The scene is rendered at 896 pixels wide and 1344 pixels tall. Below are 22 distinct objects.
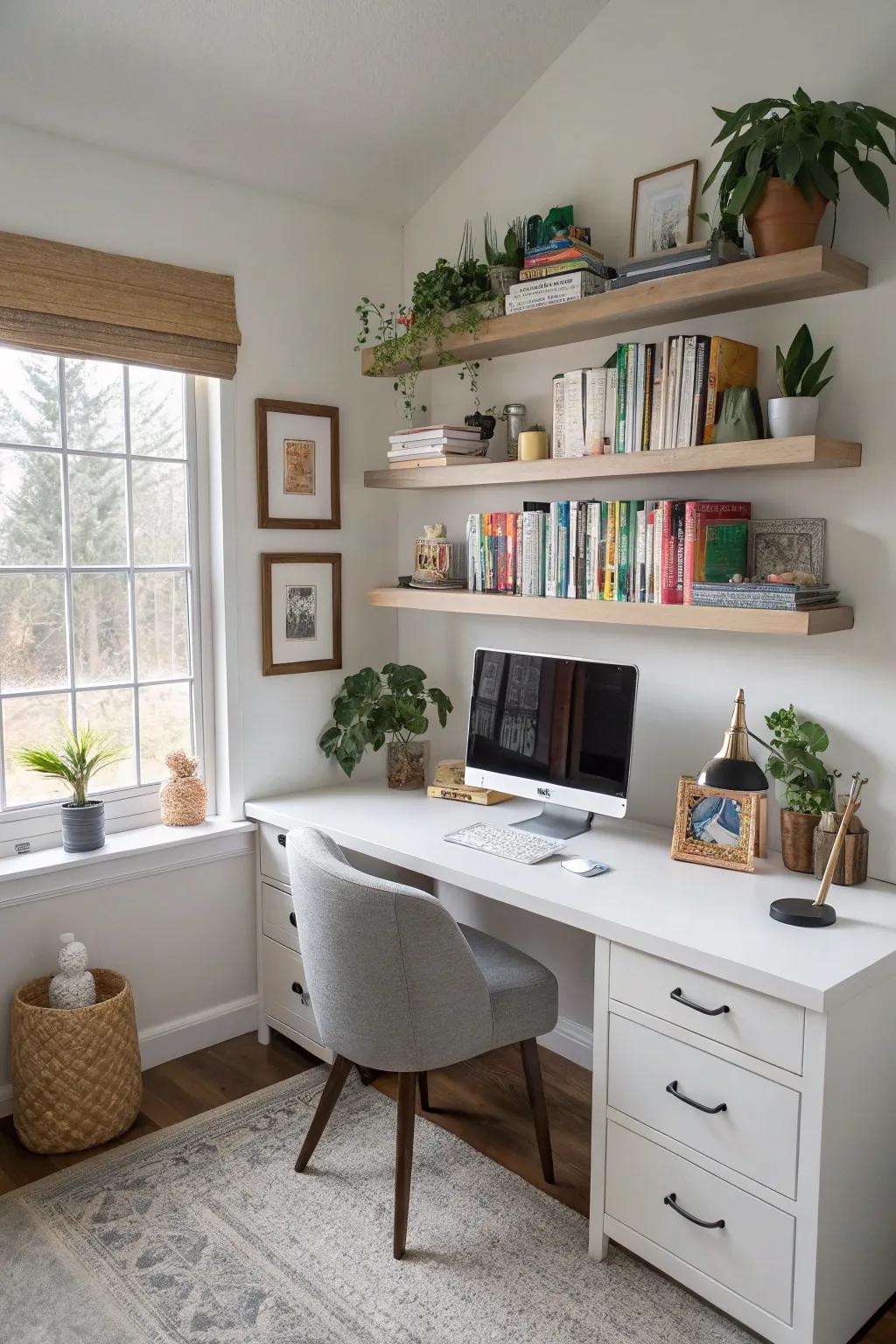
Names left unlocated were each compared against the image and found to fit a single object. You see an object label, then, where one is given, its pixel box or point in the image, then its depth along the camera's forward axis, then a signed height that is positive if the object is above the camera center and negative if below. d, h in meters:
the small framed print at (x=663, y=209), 2.38 +0.84
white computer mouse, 2.19 -0.66
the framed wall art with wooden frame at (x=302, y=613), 2.96 -0.16
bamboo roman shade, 2.40 +0.62
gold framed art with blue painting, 2.21 -0.57
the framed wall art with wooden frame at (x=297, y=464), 2.90 +0.28
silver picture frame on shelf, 2.21 +0.04
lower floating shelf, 2.04 -0.11
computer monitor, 2.40 -0.42
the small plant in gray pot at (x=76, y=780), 2.56 -0.56
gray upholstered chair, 1.94 -0.84
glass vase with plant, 3.01 -0.47
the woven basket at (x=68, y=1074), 2.36 -1.20
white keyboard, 2.32 -0.66
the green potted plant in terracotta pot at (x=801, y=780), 2.17 -0.46
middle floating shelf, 2.01 +0.23
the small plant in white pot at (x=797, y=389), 2.05 +0.36
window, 2.56 -0.01
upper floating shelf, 1.99 +0.57
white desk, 1.67 -0.91
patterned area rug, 1.86 -1.38
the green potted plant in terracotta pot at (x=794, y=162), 1.90 +0.77
